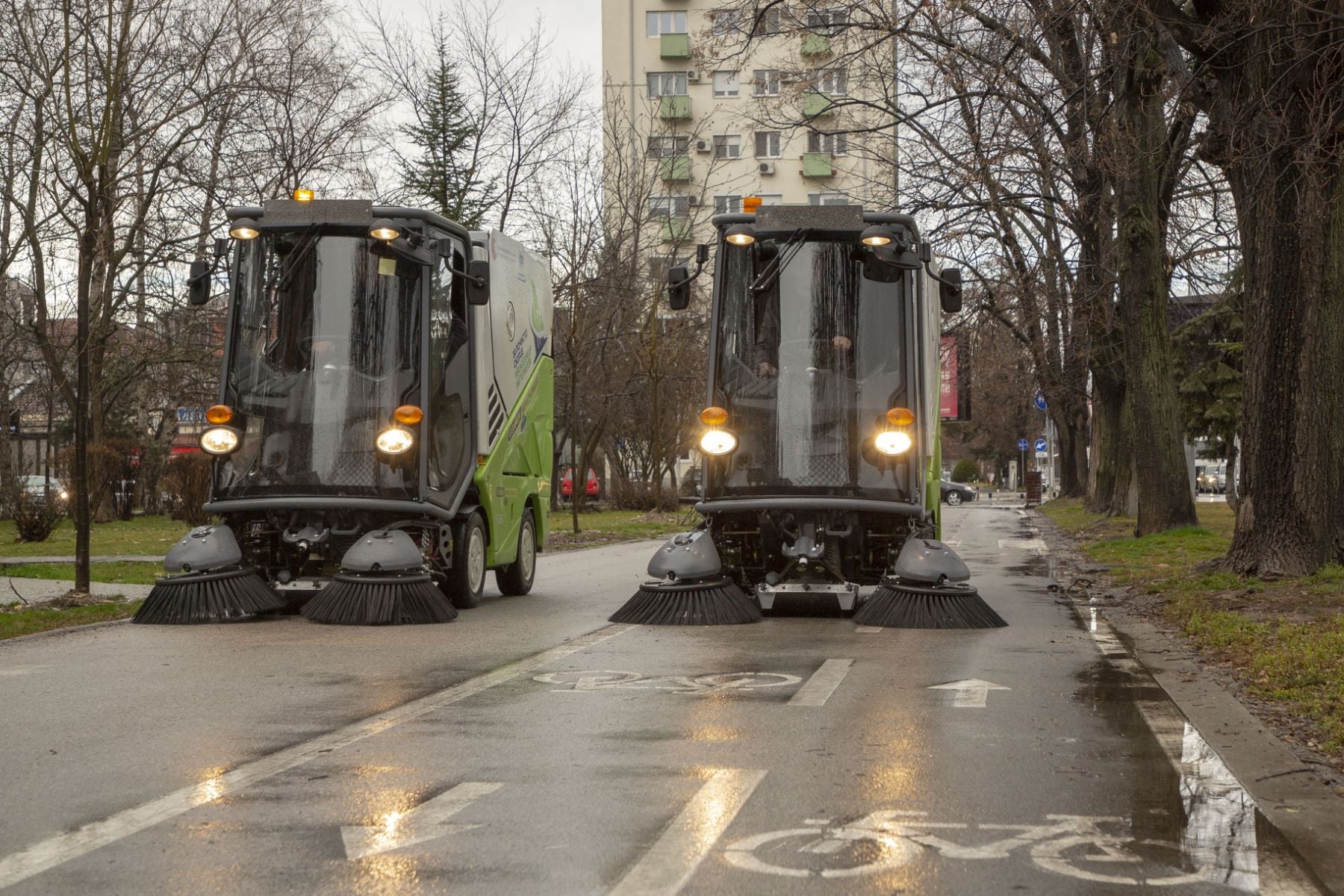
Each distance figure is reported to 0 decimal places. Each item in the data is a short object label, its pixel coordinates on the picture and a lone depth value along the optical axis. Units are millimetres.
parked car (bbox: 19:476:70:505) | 33672
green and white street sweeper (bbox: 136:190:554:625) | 13227
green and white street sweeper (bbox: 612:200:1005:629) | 13273
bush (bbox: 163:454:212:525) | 35438
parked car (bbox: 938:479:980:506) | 73438
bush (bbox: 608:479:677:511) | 52062
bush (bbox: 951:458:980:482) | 142750
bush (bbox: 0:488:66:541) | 28484
